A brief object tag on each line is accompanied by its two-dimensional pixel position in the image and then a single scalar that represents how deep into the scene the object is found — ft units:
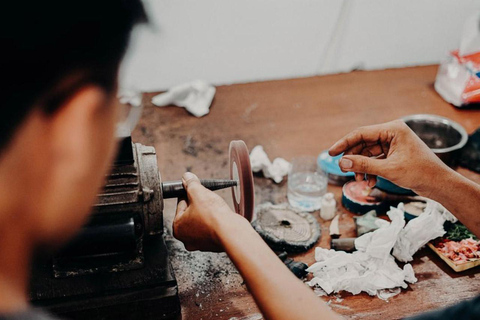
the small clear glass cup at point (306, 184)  5.79
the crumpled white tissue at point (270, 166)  6.26
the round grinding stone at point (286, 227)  5.08
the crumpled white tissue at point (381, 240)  4.87
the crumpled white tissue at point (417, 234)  4.95
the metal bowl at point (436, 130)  6.53
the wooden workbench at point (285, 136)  4.53
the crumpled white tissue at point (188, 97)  7.93
